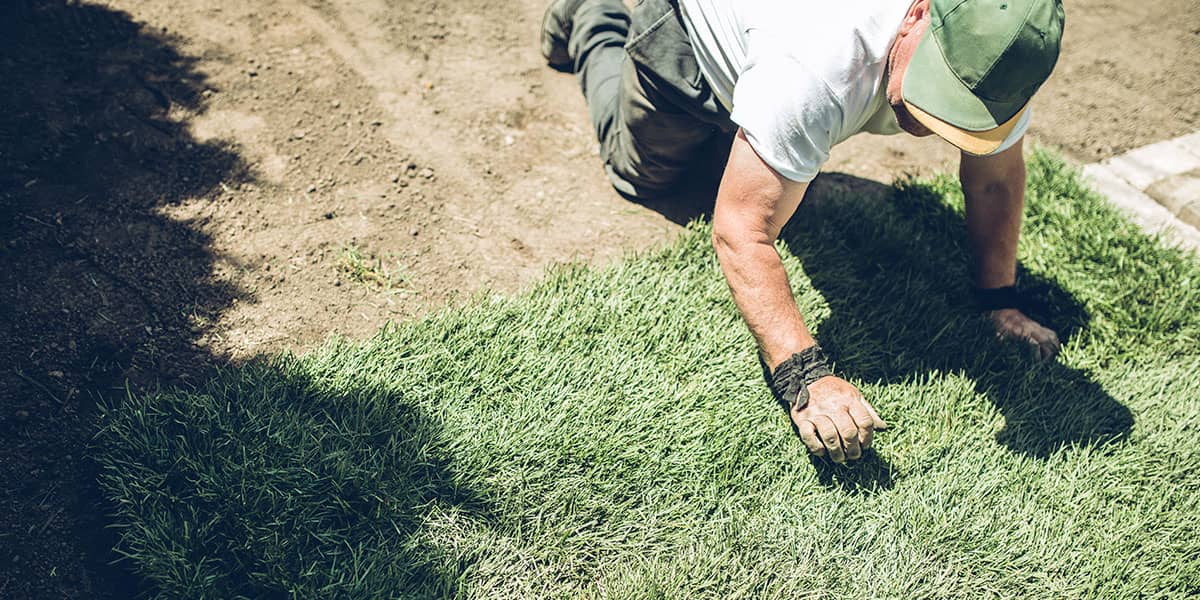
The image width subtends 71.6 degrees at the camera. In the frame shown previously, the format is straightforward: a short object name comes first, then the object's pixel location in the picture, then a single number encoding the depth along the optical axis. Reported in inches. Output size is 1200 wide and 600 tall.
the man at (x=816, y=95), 93.1
